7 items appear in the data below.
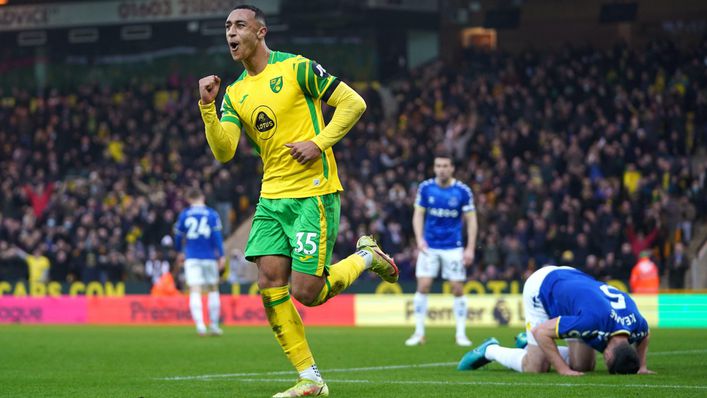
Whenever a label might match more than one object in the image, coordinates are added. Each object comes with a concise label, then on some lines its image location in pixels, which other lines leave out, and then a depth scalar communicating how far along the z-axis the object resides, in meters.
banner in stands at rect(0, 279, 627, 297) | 24.06
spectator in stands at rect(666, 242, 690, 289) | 25.09
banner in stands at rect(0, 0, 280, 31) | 35.59
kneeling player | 9.97
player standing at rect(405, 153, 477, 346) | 16.16
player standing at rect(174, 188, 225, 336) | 19.08
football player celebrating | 8.44
